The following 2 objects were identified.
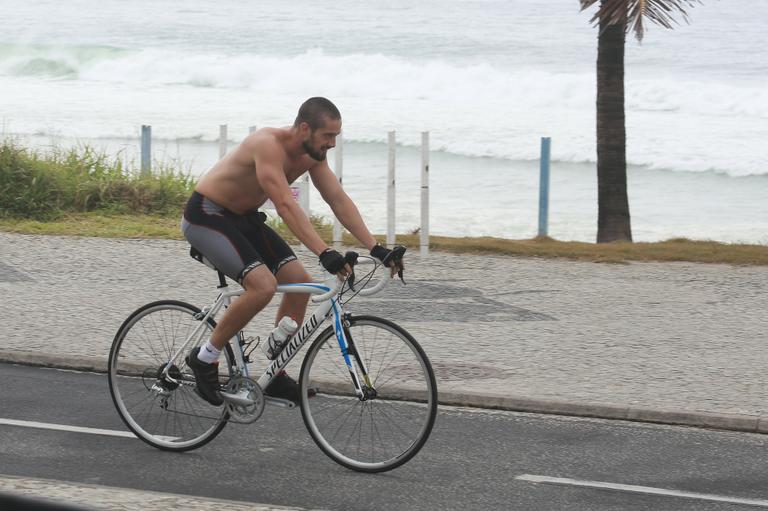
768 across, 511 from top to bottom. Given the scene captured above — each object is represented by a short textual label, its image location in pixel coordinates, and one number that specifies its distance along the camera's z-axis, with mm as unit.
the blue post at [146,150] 16236
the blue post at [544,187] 15055
